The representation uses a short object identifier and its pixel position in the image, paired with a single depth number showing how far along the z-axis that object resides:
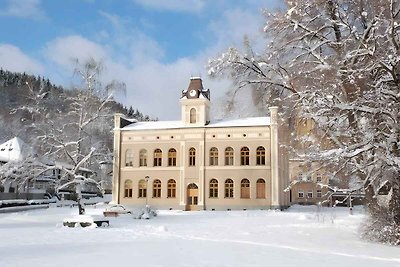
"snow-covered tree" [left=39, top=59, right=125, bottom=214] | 30.72
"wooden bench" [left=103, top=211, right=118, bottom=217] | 32.19
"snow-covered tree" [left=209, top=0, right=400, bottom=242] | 14.10
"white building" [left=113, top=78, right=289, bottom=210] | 43.69
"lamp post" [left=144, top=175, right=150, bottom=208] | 46.50
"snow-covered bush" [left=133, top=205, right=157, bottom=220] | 30.09
